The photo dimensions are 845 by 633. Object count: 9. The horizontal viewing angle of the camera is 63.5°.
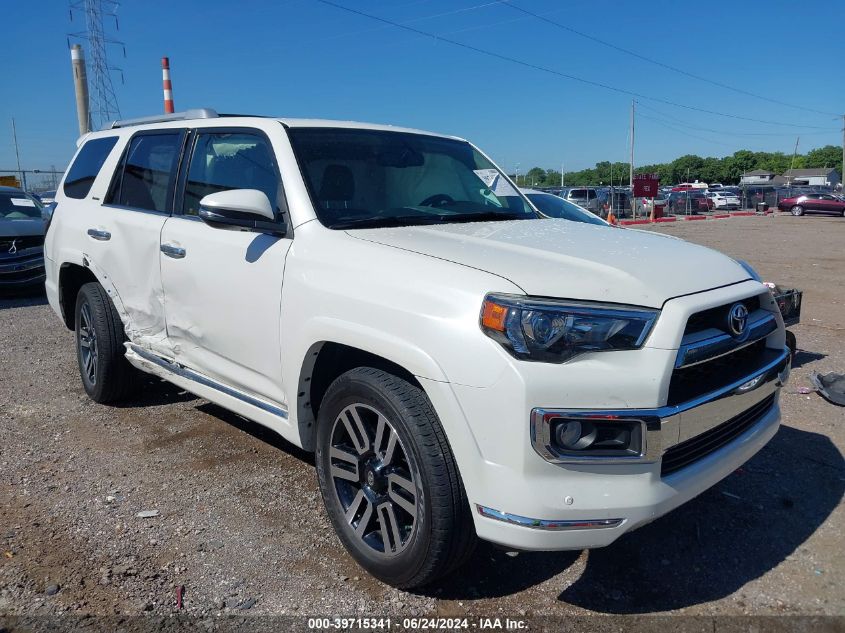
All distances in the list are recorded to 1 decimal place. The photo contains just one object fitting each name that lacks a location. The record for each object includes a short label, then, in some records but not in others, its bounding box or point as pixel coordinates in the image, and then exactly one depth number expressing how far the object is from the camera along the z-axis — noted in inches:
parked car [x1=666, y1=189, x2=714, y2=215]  1608.0
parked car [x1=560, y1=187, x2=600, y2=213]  1282.7
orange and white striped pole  693.3
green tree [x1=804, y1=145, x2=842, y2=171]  5477.4
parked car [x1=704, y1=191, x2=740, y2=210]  1918.1
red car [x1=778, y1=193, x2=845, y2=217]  1491.1
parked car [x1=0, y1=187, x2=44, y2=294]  390.0
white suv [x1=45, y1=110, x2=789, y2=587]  89.2
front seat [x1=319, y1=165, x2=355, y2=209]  129.0
